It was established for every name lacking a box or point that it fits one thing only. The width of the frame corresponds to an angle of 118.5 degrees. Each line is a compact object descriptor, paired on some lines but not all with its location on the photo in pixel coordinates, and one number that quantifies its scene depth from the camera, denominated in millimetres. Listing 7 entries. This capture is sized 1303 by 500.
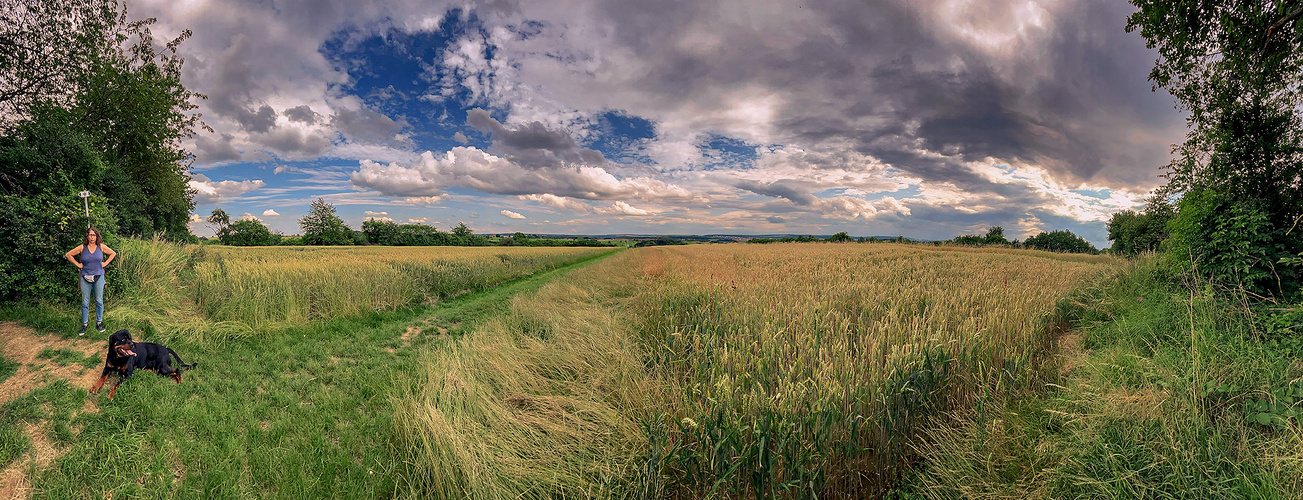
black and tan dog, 4961
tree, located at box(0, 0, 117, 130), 12844
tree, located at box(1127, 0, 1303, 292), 5070
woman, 6844
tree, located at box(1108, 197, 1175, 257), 40206
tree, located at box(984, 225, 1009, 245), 45344
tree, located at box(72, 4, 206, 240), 14734
